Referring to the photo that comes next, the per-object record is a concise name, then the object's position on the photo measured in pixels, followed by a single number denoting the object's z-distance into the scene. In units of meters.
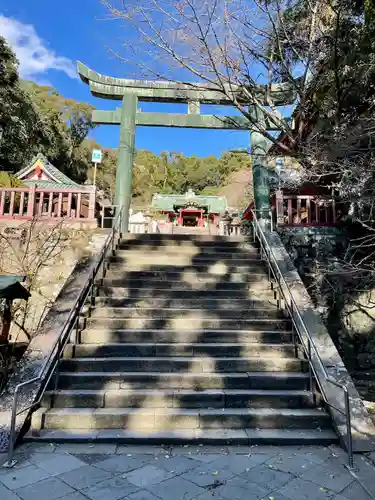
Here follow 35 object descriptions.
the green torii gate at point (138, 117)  8.96
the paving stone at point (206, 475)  2.52
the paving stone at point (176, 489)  2.35
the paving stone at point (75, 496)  2.31
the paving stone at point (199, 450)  2.92
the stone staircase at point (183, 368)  3.26
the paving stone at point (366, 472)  2.51
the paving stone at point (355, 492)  2.37
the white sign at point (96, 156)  16.65
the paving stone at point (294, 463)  2.69
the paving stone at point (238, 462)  2.68
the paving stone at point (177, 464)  2.67
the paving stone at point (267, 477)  2.49
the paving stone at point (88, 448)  2.91
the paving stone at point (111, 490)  2.33
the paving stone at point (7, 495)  2.29
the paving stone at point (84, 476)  2.47
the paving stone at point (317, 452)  2.86
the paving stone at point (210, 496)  2.33
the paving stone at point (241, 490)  2.35
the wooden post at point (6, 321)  4.70
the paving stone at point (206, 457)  2.80
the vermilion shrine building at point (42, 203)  7.17
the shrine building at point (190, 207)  24.73
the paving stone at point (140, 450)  2.91
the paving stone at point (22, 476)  2.46
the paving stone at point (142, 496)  2.31
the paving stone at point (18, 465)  2.63
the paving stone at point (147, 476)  2.49
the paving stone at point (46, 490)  2.32
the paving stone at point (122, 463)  2.66
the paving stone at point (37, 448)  2.92
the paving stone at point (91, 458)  2.75
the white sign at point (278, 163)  9.45
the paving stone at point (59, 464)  2.63
